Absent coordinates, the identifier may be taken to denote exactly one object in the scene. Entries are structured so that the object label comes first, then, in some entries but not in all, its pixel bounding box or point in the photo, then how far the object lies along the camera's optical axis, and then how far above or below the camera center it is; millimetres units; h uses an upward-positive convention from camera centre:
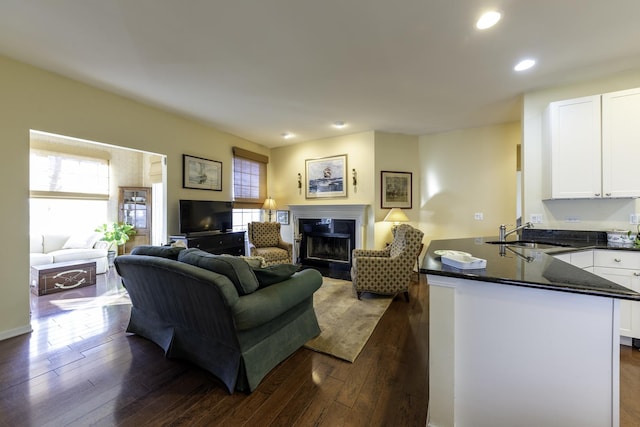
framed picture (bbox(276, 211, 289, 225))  5722 -114
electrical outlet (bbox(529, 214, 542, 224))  3035 -73
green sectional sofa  1678 -723
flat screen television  3947 -65
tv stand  3783 -487
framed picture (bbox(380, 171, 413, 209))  4828 +442
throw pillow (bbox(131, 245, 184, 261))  2152 -351
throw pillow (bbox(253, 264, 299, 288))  1978 -506
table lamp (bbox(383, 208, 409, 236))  4543 -72
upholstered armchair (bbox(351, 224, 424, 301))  3301 -768
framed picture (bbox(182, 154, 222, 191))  4148 +690
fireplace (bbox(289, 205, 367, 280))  4809 -475
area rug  2248 -1215
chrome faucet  2734 -223
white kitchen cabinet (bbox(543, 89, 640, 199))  2439 +688
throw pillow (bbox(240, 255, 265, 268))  2025 -412
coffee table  3639 -1001
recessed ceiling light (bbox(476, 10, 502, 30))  1852 +1488
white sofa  4391 -702
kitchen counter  1059 -633
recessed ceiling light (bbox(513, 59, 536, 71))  2445 +1496
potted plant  5137 -480
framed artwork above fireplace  5031 +736
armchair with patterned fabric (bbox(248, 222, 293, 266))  4559 -622
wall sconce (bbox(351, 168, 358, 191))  4884 +696
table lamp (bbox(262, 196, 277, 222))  5434 +168
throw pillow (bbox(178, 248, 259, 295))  1733 -406
